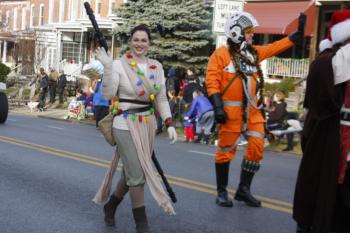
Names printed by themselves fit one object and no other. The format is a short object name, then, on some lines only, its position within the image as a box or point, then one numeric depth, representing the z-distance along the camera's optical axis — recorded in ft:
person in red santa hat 15.62
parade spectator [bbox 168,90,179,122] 64.13
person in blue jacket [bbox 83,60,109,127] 59.31
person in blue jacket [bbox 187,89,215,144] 54.58
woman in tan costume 18.29
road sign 53.52
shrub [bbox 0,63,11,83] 55.05
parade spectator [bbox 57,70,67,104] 99.30
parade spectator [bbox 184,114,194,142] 55.72
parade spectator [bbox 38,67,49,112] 95.59
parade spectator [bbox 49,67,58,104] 99.09
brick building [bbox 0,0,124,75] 130.52
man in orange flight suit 22.53
